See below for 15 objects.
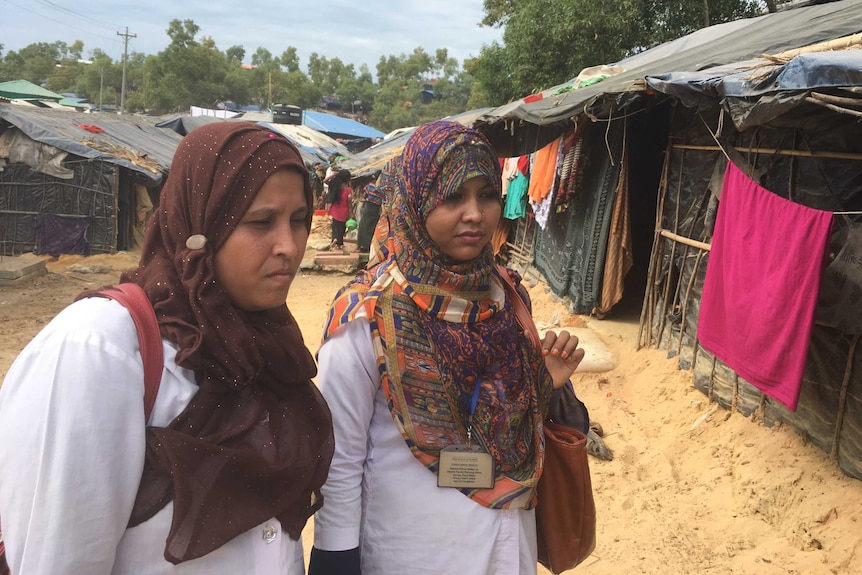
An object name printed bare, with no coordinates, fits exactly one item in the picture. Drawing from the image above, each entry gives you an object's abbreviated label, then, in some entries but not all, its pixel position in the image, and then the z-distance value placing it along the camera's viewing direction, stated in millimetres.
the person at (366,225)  11991
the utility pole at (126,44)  44288
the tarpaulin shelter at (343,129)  40031
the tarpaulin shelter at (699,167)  3258
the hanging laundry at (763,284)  3188
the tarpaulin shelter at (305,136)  22875
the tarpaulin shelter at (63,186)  12250
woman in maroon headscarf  940
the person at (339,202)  13930
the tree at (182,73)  44375
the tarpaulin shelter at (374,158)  14430
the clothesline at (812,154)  3316
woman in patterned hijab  1487
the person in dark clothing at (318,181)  21594
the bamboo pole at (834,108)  2477
